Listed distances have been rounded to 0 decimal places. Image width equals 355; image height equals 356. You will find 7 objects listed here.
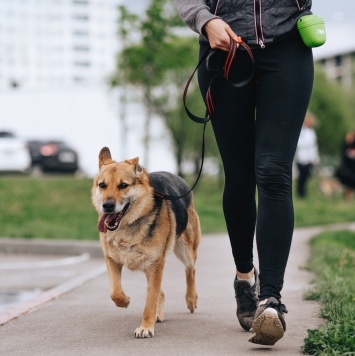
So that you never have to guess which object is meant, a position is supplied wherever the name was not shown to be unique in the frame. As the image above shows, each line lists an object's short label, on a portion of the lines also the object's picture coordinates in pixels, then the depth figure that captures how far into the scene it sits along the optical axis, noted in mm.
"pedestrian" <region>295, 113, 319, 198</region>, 19797
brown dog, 4891
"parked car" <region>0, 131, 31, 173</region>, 27922
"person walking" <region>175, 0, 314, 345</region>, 4191
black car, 32531
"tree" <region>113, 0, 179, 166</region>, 20391
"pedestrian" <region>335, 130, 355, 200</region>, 20062
